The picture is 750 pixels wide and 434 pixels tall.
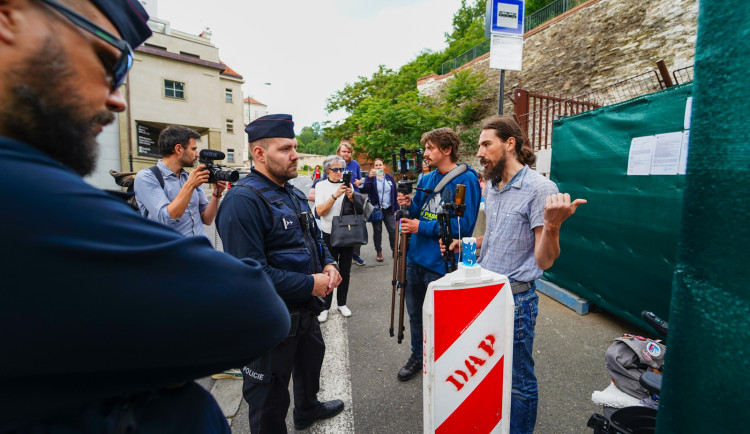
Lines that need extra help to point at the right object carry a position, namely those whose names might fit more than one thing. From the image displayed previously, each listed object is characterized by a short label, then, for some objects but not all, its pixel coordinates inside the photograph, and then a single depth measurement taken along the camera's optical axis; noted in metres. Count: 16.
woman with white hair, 4.29
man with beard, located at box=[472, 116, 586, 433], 2.09
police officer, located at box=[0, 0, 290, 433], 0.46
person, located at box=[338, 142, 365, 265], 5.85
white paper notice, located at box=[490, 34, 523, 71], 4.54
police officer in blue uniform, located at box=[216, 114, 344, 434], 1.91
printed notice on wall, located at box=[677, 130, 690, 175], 2.93
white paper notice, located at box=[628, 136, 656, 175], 3.30
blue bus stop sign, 4.44
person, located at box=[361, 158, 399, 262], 6.51
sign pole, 4.82
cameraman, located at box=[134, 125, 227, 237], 2.82
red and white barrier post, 1.61
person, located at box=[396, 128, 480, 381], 2.86
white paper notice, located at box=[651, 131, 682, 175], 3.05
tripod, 2.97
